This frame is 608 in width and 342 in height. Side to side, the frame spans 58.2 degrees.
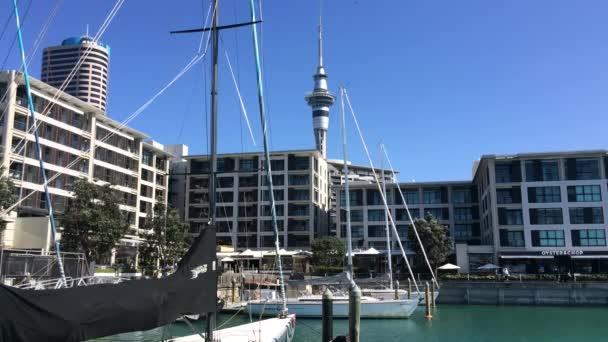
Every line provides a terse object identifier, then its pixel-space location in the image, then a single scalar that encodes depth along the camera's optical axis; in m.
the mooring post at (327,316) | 22.34
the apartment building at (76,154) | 65.56
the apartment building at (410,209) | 101.06
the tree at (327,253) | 82.31
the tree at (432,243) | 73.25
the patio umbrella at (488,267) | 69.12
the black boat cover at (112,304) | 9.49
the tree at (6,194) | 37.90
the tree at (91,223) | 47.47
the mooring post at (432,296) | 51.12
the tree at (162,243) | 60.47
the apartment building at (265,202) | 104.77
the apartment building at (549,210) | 77.38
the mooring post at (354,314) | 21.89
